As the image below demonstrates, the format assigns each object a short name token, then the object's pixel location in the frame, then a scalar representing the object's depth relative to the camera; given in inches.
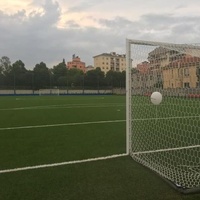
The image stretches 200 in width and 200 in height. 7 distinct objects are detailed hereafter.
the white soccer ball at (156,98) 225.8
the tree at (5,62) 3166.8
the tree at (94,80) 2178.2
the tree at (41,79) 2074.3
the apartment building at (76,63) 4397.1
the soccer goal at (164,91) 197.2
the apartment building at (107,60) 4188.0
